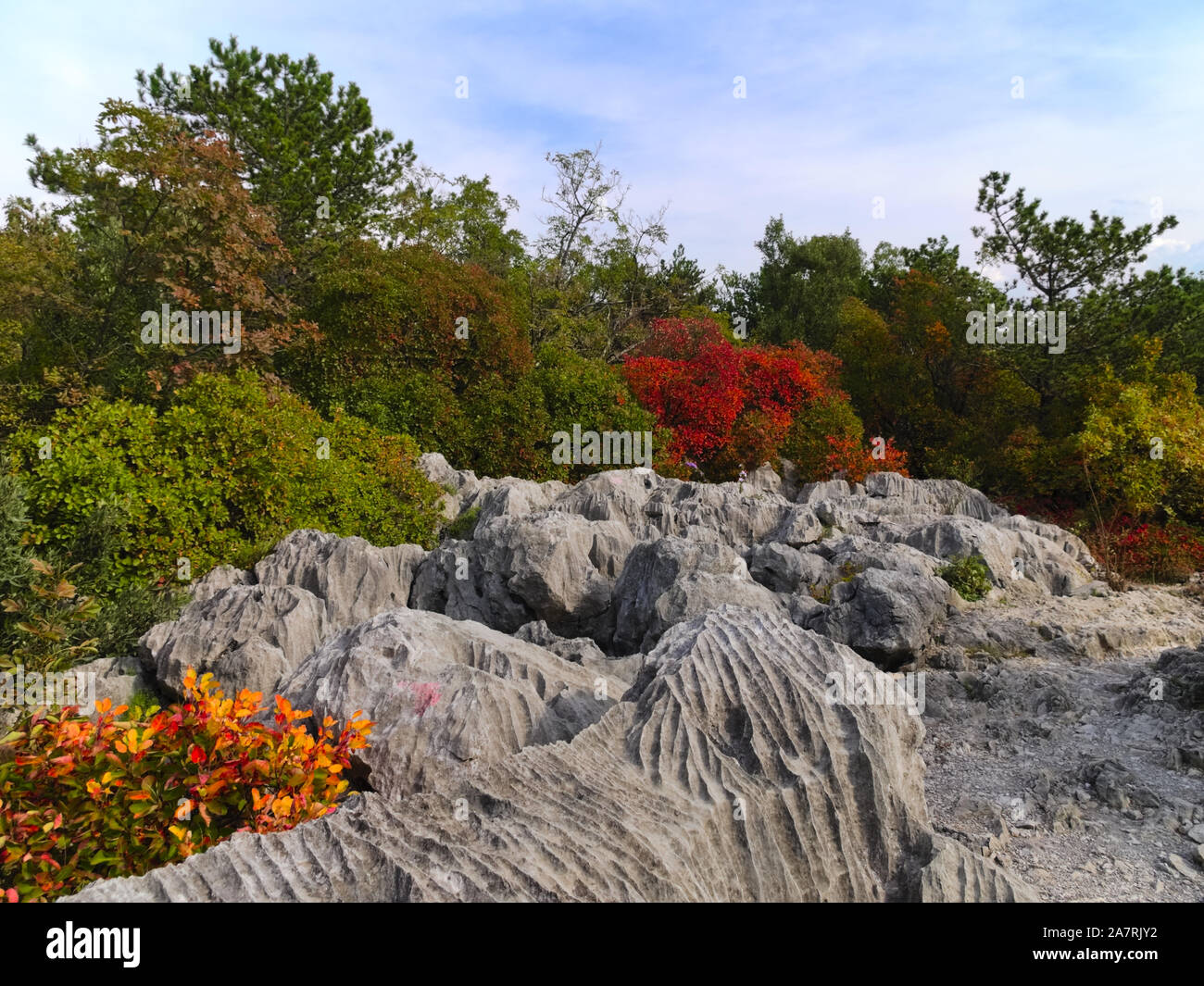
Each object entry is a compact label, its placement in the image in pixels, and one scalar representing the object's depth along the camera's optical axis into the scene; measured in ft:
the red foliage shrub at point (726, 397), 53.11
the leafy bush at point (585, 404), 49.85
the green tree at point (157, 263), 37.01
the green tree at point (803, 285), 97.45
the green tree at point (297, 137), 66.90
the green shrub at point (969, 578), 29.25
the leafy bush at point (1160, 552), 37.99
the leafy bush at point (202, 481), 25.49
